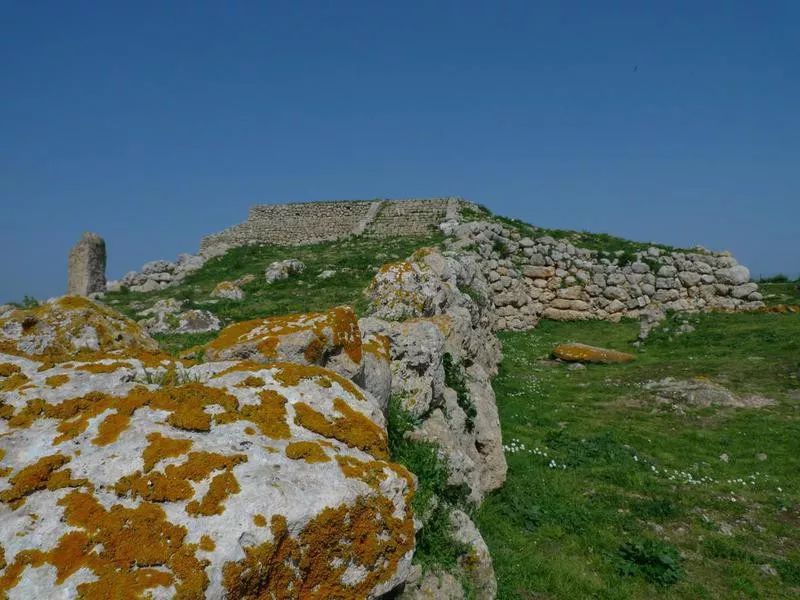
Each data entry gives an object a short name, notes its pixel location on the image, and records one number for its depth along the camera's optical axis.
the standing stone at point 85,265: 26.20
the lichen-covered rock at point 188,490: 3.27
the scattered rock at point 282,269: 22.42
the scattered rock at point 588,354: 21.06
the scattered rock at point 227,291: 19.66
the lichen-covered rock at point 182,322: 14.42
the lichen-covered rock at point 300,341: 6.19
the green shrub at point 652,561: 7.81
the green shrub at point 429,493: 5.71
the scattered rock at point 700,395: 15.55
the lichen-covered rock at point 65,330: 6.60
